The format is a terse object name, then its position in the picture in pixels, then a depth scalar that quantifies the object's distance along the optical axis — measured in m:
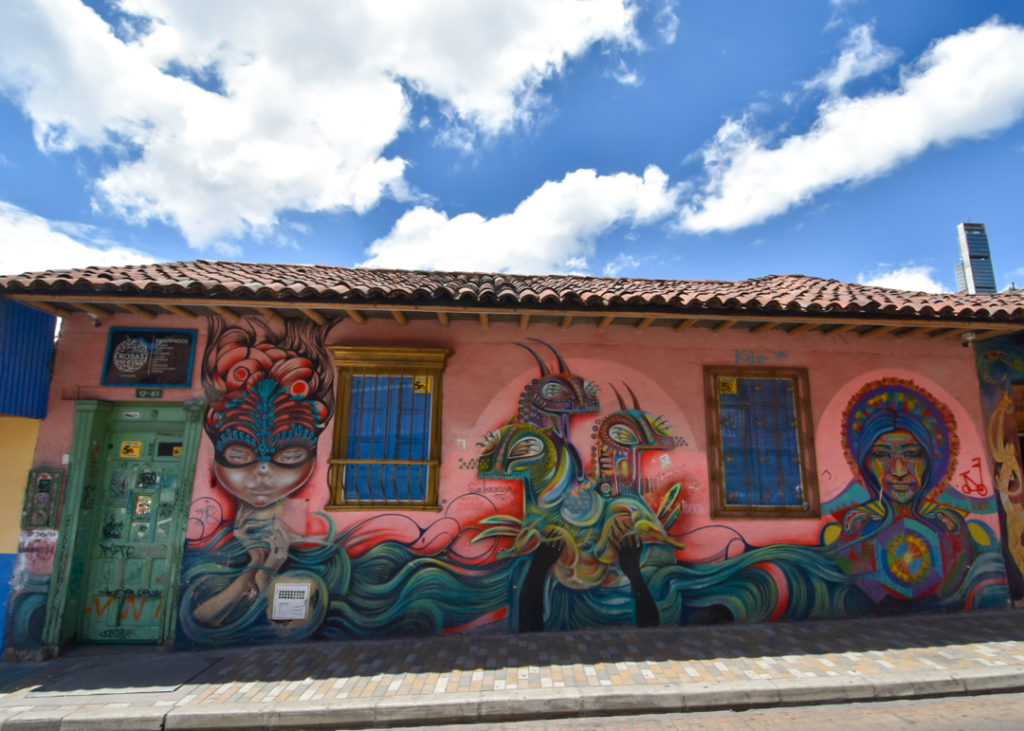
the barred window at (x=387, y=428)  6.00
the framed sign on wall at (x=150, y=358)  5.99
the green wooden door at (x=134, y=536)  5.67
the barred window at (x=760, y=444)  6.30
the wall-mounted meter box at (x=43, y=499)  5.57
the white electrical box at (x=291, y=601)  5.68
